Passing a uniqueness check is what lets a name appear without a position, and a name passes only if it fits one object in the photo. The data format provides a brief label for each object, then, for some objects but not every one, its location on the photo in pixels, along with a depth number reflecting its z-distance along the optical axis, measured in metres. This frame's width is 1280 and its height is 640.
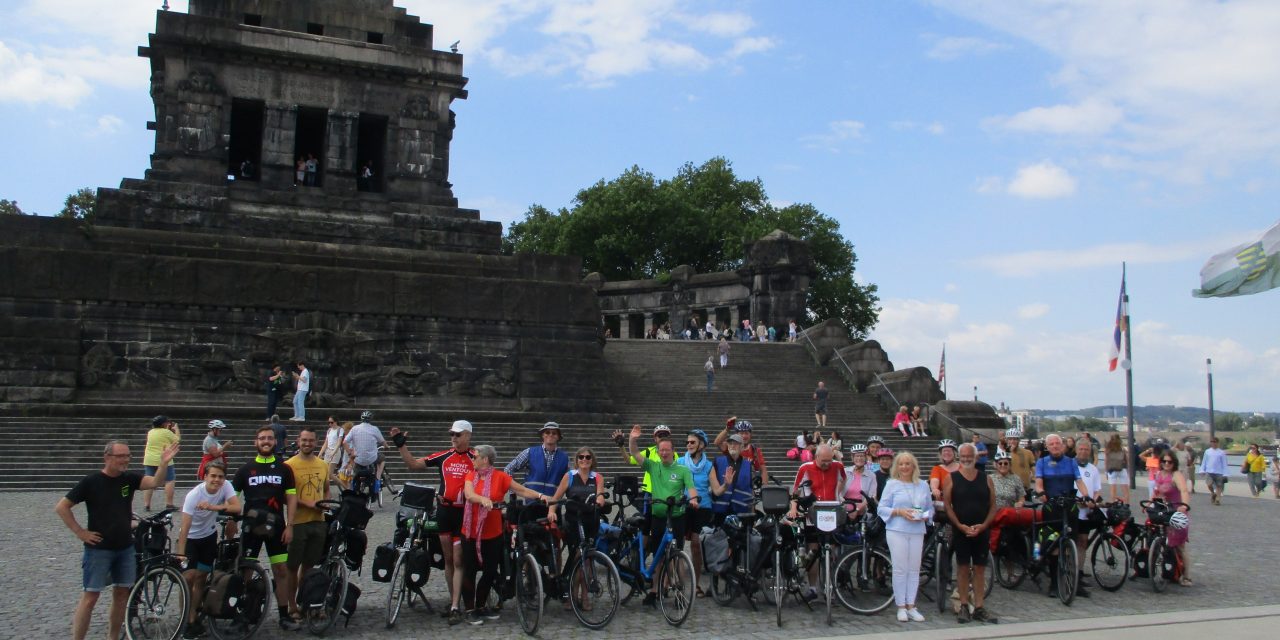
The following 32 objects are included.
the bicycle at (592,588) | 8.97
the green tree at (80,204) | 56.69
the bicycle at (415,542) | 8.98
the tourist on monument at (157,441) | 15.15
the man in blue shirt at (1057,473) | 11.28
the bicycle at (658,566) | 9.12
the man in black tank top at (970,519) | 9.66
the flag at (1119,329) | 24.46
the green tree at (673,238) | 60.78
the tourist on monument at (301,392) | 22.23
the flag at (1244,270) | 13.35
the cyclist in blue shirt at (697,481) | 10.23
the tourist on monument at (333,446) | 16.17
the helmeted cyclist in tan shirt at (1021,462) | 12.99
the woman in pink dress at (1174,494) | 11.28
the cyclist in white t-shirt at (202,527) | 8.12
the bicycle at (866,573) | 10.02
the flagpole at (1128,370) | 23.18
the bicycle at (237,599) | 7.98
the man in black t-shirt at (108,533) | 7.45
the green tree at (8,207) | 56.03
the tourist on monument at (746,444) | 10.89
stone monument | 23.47
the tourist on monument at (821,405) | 27.00
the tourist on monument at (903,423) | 27.22
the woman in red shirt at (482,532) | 9.03
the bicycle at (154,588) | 7.74
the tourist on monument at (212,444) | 10.94
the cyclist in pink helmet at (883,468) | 11.76
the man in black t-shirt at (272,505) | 8.38
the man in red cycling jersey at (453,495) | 9.17
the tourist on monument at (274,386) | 21.77
